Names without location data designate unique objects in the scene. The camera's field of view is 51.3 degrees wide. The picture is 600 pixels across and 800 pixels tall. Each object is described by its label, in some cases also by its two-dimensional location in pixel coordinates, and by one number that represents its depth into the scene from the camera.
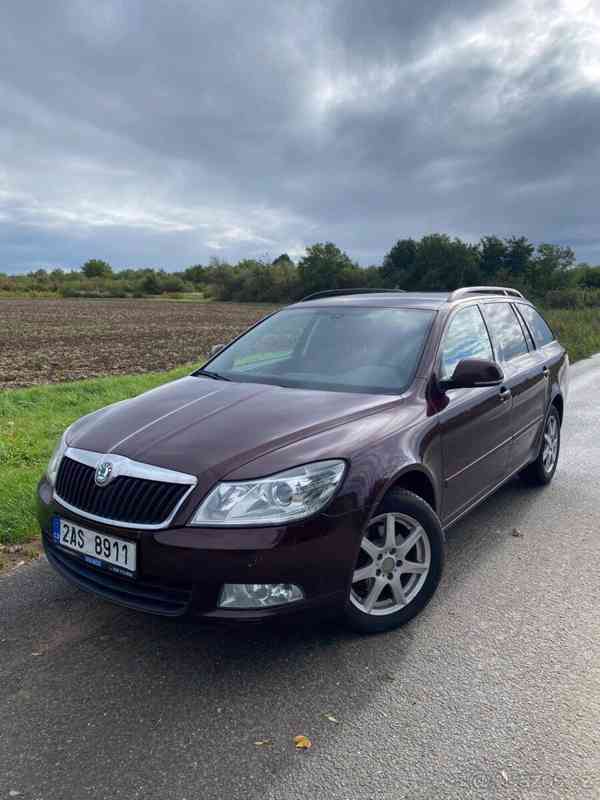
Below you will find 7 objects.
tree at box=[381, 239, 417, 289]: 73.94
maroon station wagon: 2.57
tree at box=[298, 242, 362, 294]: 83.81
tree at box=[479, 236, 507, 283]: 68.12
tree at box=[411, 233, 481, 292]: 68.38
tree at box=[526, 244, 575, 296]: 67.06
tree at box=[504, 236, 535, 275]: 67.31
